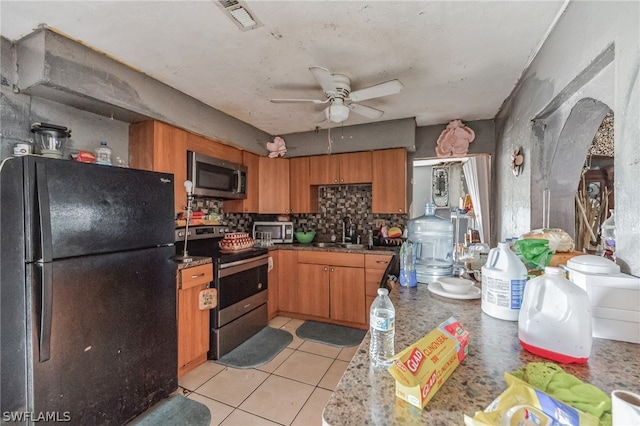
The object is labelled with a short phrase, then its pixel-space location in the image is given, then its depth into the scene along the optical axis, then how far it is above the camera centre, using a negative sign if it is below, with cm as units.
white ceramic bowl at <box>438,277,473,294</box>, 121 -35
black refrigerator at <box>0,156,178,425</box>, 125 -43
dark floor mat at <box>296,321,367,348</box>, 259 -129
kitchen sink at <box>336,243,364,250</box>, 330 -46
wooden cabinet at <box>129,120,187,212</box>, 221 +52
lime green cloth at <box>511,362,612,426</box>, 48 -37
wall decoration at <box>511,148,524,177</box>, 200 +36
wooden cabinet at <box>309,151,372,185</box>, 326 +52
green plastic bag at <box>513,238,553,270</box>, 115 -19
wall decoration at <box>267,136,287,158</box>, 355 +84
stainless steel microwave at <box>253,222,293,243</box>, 349 -28
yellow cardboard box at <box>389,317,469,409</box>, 55 -36
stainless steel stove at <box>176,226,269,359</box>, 231 -75
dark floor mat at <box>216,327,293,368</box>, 224 -129
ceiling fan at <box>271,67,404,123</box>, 174 +83
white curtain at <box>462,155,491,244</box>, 329 +27
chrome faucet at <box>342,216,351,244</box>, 354 -28
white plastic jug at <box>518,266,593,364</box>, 69 -30
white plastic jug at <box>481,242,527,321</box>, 96 -28
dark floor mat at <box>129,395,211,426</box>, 160 -128
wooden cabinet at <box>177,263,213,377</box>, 205 -89
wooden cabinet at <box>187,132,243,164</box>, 256 +66
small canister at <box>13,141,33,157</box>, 160 +38
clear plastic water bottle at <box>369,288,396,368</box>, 73 -37
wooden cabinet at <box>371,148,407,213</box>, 309 +34
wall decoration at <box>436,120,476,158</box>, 302 +80
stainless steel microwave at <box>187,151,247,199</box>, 254 +35
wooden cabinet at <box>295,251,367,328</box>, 290 -88
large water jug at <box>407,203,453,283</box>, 151 -27
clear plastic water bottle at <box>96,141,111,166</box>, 198 +43
